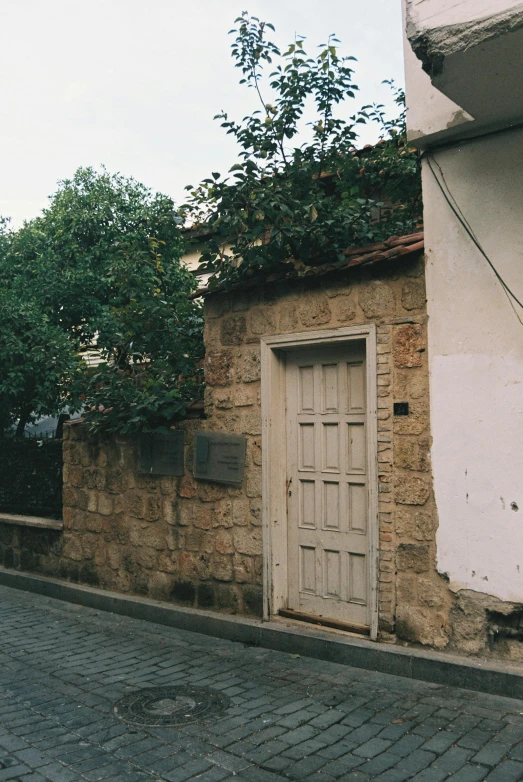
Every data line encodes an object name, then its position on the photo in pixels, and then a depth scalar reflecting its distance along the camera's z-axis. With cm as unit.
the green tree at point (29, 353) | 999
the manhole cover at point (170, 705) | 457
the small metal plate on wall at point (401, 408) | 545
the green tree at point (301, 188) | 627
